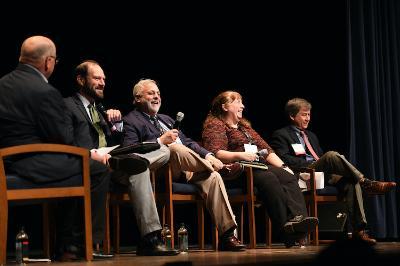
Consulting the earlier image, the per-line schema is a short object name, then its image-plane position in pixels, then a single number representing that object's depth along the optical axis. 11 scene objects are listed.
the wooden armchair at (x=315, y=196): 8.50
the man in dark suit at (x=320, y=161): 8.68
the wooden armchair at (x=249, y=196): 7.71
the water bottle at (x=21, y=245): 5.79
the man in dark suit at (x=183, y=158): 6.91
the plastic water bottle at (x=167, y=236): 6.86
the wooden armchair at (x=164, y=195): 6.77
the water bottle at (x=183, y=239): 7.09
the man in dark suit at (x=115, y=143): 6.25
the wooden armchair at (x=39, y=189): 5.29
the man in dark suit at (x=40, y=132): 5.50
